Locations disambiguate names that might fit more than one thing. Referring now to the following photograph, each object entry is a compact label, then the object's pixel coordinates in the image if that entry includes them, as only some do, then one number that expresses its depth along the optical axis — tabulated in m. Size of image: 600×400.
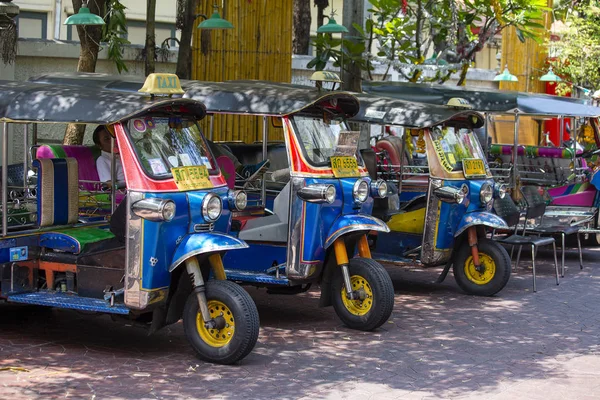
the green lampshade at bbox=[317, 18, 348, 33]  13.16
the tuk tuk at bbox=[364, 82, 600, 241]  12.25
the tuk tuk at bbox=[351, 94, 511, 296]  9.52
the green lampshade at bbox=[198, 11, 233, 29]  12.05
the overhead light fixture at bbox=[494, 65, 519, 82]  21.37
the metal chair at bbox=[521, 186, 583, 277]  11.03
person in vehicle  8.98
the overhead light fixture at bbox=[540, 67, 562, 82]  22.62
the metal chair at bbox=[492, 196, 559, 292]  11.05
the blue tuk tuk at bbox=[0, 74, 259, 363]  6.66
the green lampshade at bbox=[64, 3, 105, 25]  10.26
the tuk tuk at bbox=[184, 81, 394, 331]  7.89
